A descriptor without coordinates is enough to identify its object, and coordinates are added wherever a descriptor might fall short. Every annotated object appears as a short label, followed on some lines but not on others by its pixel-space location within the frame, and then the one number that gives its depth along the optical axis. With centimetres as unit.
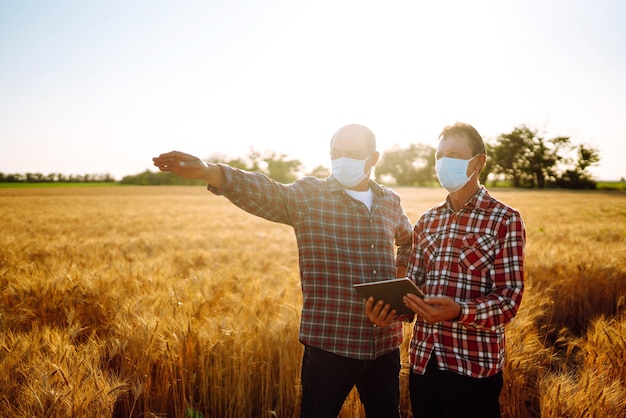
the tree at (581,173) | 5125
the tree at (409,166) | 7575
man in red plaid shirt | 166
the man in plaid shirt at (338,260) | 187
